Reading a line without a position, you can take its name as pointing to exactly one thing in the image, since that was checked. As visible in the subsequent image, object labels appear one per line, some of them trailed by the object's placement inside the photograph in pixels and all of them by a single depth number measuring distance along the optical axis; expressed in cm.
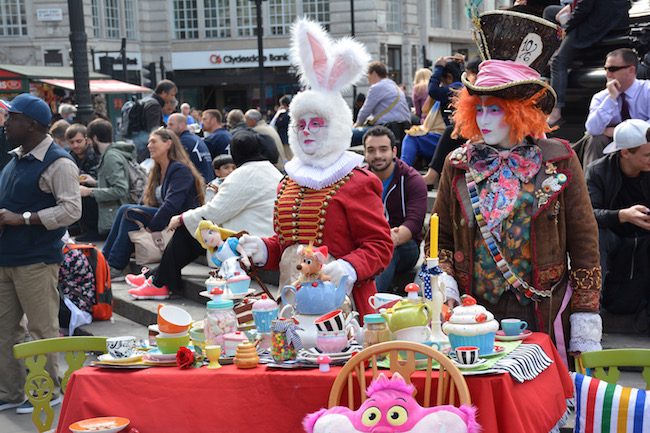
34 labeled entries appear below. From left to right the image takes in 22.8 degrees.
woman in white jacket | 1298
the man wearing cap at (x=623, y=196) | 968
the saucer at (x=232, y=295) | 731
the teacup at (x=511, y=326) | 637
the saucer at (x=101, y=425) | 602
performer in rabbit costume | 749
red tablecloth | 587
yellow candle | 609
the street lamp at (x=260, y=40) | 3323
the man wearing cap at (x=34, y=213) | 1028
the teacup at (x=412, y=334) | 594
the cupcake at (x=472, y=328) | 581
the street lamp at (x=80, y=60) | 1840
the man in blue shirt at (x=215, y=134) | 2018
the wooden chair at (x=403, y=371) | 550
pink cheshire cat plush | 523
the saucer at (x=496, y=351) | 588
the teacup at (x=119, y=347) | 667
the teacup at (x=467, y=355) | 564
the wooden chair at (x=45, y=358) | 732
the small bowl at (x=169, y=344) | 661
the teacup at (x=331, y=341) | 614
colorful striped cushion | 578
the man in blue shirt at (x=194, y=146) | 1779
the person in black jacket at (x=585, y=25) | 1528
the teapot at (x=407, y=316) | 594
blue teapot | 642
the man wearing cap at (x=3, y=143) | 1343
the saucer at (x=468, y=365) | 561
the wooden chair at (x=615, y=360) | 620
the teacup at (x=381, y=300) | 660
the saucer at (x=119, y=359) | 656
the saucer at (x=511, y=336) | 633
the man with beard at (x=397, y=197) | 1150
